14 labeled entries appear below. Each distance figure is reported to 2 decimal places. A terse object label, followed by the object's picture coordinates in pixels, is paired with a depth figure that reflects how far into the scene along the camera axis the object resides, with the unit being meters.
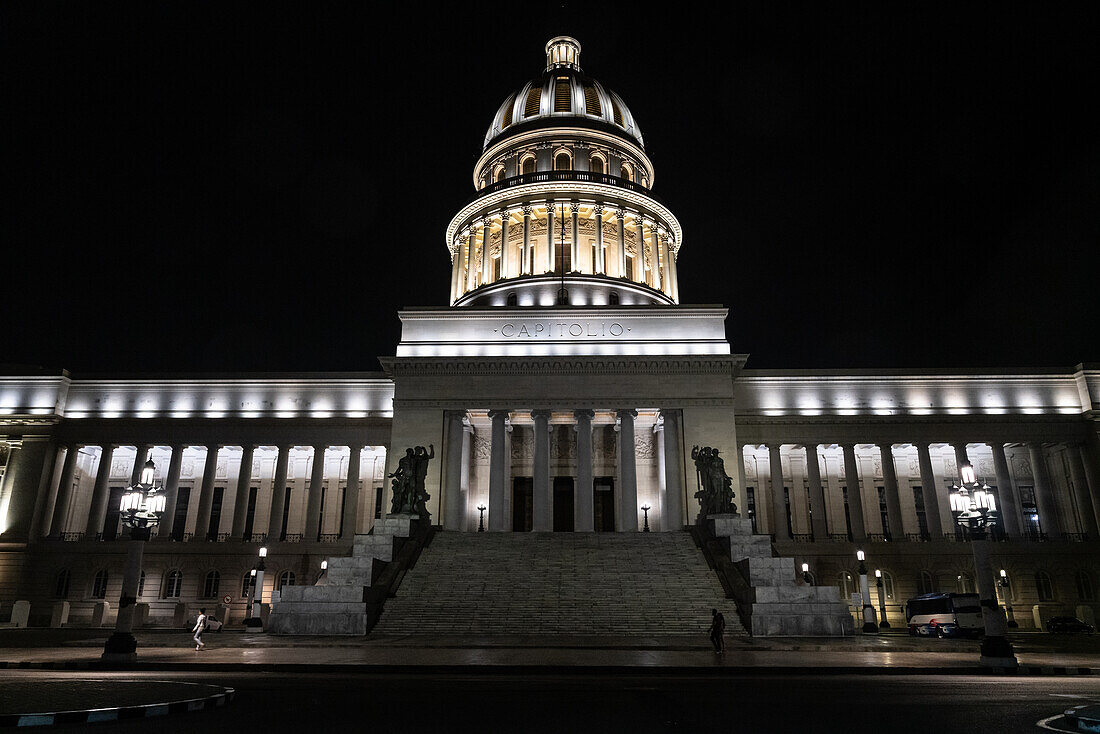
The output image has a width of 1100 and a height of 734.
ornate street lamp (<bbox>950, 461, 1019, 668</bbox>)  17.56
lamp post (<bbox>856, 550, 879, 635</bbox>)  32.29
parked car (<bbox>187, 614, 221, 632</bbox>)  28.72
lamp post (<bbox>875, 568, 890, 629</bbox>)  39.89
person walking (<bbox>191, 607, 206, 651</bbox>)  20.31
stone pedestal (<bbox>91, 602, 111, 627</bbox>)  40.69
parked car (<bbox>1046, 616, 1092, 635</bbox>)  38.78
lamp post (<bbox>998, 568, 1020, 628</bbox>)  44.34
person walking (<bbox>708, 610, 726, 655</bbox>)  18.61
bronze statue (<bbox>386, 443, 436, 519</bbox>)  32.44
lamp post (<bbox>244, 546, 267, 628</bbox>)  33.12
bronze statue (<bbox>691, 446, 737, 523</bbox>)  31.91
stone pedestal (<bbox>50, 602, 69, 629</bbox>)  41.97
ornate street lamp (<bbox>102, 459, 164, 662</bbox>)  19.64
